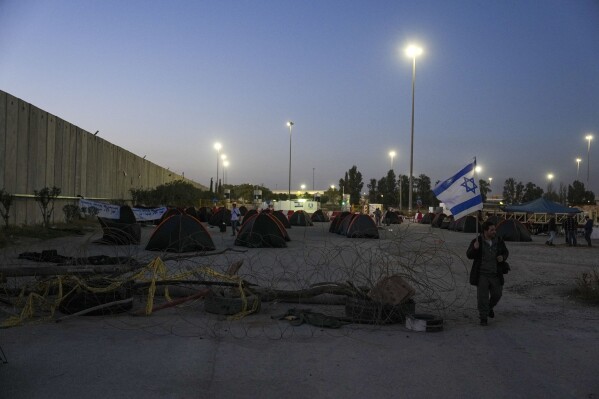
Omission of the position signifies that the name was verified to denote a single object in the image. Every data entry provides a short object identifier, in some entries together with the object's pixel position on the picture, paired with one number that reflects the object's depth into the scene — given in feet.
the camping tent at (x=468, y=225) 123.65
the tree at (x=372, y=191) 426.92
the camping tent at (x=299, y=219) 142.51
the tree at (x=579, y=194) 259.35
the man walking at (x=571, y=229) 83.32
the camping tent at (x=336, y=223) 107.22
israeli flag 31.73
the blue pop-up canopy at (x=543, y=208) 104.99
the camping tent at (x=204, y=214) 150.71
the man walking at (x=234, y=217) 86.07
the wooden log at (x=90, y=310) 24.00
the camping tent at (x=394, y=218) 163.06
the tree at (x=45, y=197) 78.79
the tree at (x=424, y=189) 408.79
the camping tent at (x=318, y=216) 173.68
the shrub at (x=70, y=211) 93.56
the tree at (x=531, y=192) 401.27
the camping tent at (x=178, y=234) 57.93
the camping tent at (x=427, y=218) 182.10
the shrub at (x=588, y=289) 32.17
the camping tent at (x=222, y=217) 106.01
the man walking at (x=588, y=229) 85.35
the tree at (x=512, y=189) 426.51
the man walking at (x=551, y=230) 84.43
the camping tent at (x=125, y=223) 61.13
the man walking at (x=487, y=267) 25.12
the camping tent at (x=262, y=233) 66.23
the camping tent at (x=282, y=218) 116.11
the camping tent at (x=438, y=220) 148.05
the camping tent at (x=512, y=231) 98.58
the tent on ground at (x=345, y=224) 97.37
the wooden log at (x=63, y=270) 25.94
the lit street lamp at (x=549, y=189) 330.75
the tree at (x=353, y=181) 429.38
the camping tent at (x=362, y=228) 90.22
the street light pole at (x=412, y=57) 126.62
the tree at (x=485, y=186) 406.82
